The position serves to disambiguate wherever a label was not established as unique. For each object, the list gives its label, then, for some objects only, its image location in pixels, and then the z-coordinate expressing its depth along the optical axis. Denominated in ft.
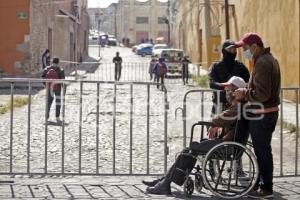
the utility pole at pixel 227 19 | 101.14
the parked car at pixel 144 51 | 209.87
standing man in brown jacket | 24.32
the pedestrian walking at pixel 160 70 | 91.91
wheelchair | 24.31
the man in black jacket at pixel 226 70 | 29.07
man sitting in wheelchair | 24.59
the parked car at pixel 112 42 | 271.43
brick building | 93.56
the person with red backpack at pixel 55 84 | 29.84
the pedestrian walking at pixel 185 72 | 103.61
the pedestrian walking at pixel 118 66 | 104.45
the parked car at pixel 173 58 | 116.88
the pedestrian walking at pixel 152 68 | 97.66
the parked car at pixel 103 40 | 256.17
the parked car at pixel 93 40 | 291.77
